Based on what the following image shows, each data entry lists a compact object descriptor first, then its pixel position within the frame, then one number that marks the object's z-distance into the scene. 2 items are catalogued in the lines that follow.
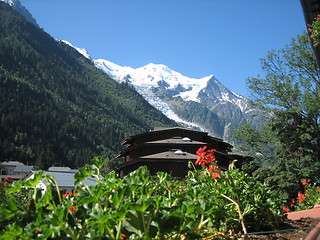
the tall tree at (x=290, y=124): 13.70
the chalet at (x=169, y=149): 25.95
